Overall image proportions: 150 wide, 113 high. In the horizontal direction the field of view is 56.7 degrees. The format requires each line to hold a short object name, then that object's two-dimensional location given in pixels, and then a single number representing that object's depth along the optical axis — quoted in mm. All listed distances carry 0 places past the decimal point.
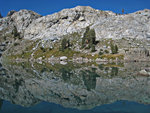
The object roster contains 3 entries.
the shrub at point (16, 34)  187875
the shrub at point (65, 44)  129000
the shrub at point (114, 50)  101438
